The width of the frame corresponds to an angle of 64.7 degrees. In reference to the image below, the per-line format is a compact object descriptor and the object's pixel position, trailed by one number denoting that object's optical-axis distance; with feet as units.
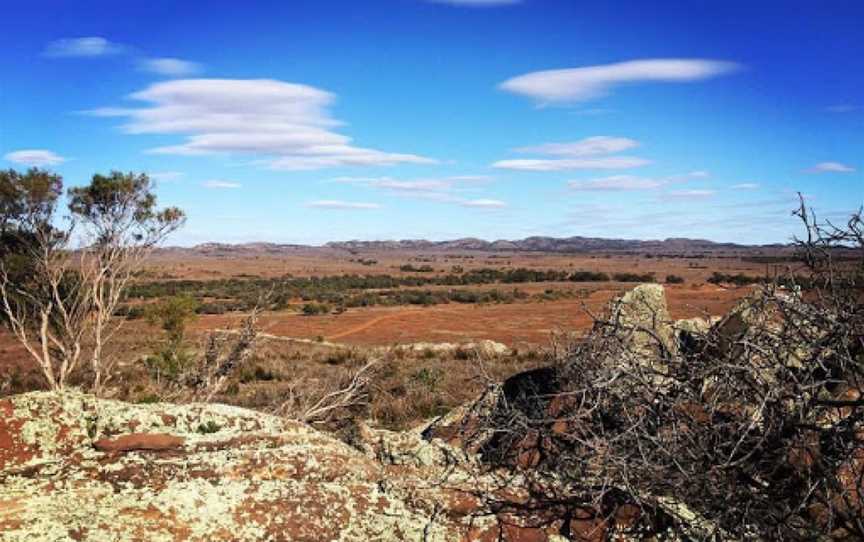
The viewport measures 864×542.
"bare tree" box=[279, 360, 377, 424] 32.96
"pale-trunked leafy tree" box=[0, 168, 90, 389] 62.23
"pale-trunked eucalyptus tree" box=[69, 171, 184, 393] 53.67
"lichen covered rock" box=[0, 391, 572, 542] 10.62
